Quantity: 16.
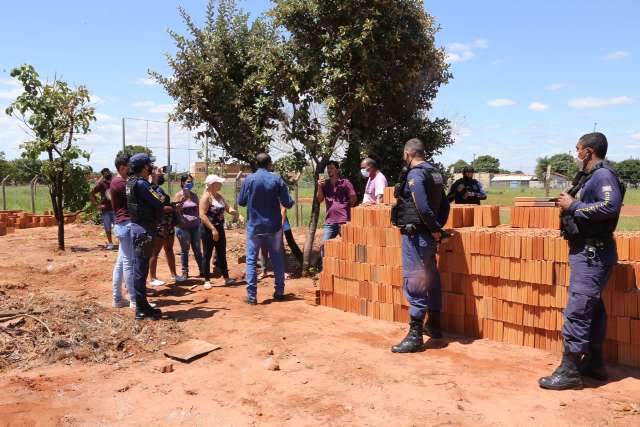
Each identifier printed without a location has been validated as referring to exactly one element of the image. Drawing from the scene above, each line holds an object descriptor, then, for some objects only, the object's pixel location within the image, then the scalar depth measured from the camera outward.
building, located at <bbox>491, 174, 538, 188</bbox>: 70.04
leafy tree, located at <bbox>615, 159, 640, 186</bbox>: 81.35
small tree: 10.64
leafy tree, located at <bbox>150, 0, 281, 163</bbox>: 8.31
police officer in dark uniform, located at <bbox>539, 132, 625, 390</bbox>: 3.89
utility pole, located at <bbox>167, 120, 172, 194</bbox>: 16.86
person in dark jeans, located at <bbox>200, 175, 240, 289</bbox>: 7.37
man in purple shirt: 7.52
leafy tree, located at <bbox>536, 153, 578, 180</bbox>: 75.31
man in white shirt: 7.32
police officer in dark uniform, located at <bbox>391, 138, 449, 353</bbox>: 4.83
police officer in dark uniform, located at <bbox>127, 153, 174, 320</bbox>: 5.77
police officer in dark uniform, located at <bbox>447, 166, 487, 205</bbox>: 8.49
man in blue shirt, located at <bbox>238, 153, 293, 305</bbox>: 6.57
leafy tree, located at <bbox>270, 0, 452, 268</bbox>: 7.27
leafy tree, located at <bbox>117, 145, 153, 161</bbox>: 17.35
